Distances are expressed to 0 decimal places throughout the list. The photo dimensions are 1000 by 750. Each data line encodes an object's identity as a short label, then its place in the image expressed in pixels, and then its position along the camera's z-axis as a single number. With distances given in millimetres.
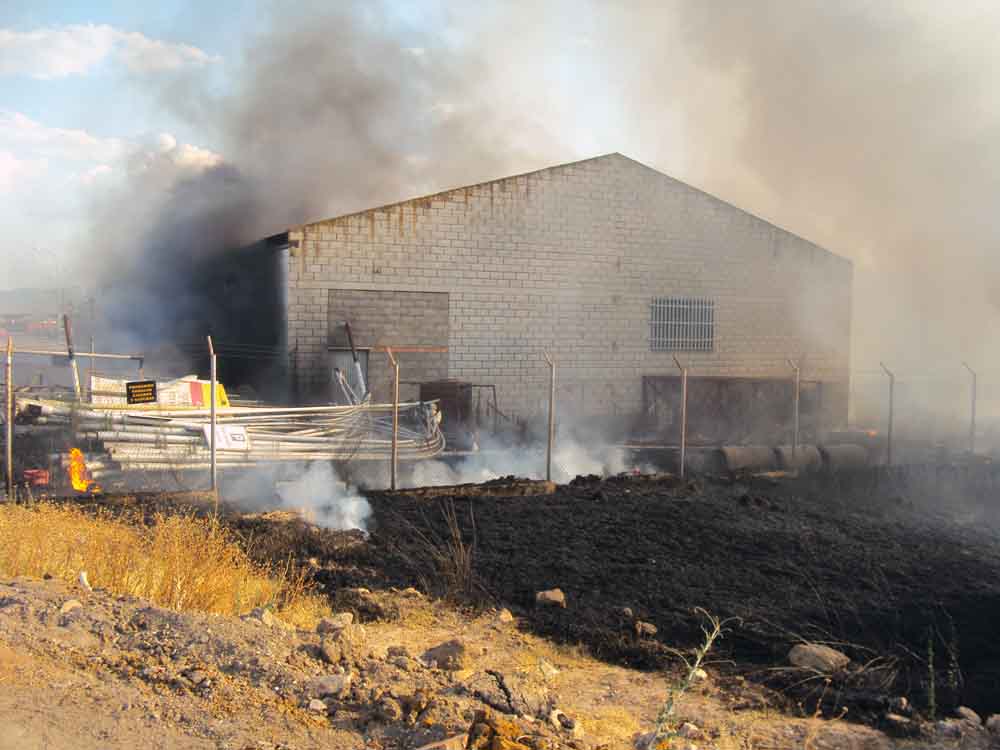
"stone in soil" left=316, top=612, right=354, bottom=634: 6070
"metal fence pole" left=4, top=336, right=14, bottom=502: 9320
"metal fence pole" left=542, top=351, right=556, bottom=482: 12031
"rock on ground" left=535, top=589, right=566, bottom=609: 7594
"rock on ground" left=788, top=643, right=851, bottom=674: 6102
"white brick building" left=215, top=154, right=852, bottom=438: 17781
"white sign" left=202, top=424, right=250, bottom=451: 11188
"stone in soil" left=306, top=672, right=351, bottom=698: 4828
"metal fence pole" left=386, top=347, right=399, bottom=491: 11320
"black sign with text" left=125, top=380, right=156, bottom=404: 10016
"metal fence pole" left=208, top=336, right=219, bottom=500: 10049
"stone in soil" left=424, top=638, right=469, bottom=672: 5945
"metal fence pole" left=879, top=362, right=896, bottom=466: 14643
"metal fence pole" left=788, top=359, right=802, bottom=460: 14125
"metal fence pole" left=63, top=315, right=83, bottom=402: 11375
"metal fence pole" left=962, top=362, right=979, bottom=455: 15916
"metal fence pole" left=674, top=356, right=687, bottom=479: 13125
